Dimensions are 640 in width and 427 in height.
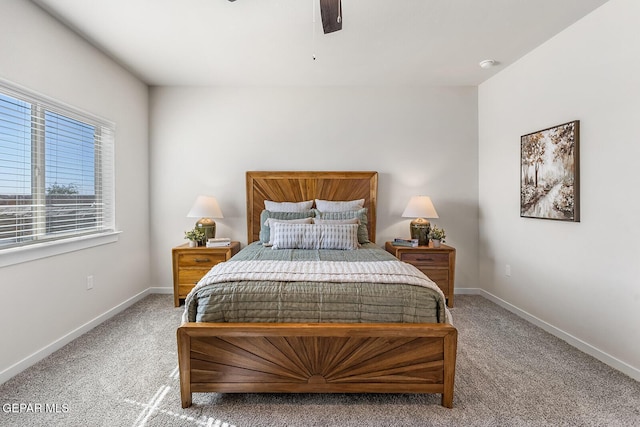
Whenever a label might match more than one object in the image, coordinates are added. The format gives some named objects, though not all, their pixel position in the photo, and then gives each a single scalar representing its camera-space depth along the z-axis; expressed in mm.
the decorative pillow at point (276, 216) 3398
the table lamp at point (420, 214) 3561
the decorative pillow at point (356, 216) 3383
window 2111
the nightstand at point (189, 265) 3367
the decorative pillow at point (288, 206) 3656
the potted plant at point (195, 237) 3498
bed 1720
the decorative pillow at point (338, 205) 3623
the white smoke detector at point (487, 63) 3178
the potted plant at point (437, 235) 3640
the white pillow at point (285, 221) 3254
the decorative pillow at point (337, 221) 3273
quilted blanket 1795
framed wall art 2533
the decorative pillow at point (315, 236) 3016
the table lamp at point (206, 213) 3537
